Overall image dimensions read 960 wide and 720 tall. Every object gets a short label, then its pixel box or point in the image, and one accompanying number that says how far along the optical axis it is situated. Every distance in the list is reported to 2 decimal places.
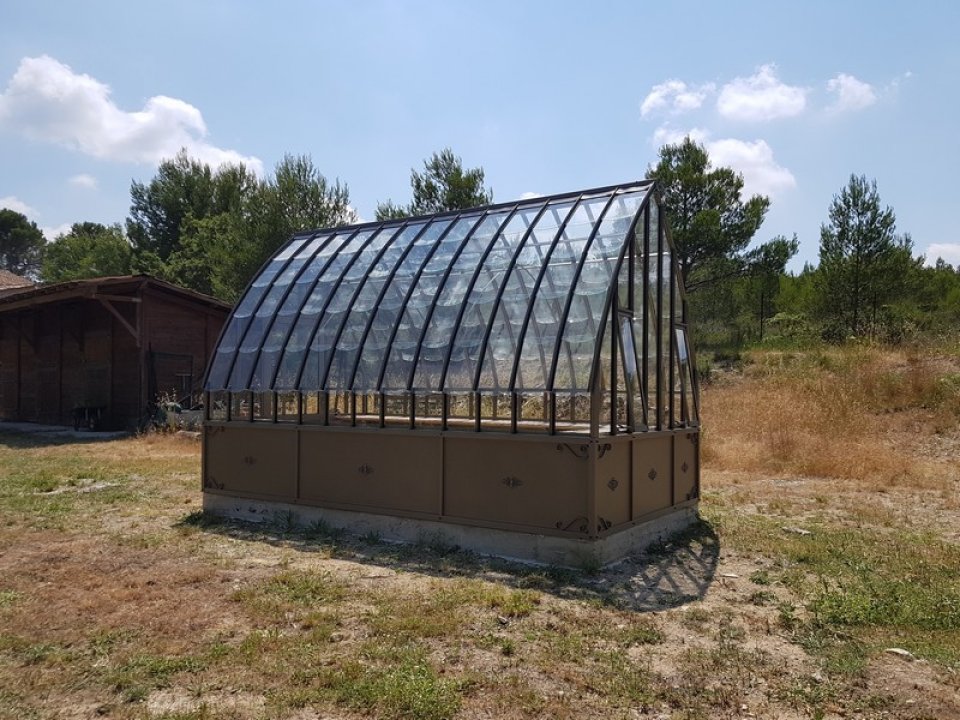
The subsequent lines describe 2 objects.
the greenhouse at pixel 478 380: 9.16
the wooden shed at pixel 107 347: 24.33
